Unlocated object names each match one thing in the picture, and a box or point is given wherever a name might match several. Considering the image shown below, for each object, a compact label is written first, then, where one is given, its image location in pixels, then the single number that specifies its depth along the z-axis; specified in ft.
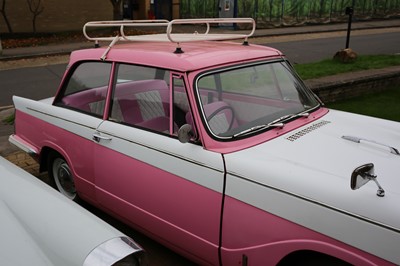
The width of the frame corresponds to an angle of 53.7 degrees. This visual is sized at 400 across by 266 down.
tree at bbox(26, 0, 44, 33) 60.13
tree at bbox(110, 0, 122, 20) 58.61
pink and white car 6.92
